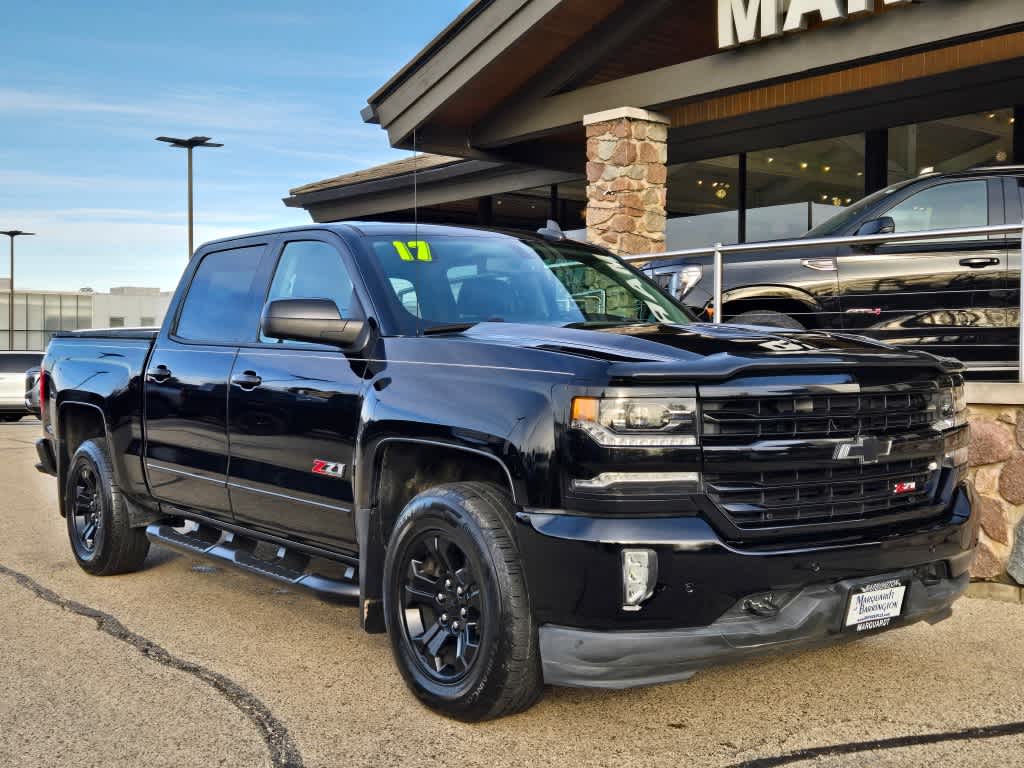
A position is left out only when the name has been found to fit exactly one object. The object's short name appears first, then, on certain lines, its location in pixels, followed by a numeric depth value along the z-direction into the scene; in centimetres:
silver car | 2198
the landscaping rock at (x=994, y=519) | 638
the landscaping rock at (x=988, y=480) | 645
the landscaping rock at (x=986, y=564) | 636
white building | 7038
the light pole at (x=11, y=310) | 5603
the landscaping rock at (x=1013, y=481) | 636
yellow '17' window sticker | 504
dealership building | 1087
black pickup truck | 361
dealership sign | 1039
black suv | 758
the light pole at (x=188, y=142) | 2950
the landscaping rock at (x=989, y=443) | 639
